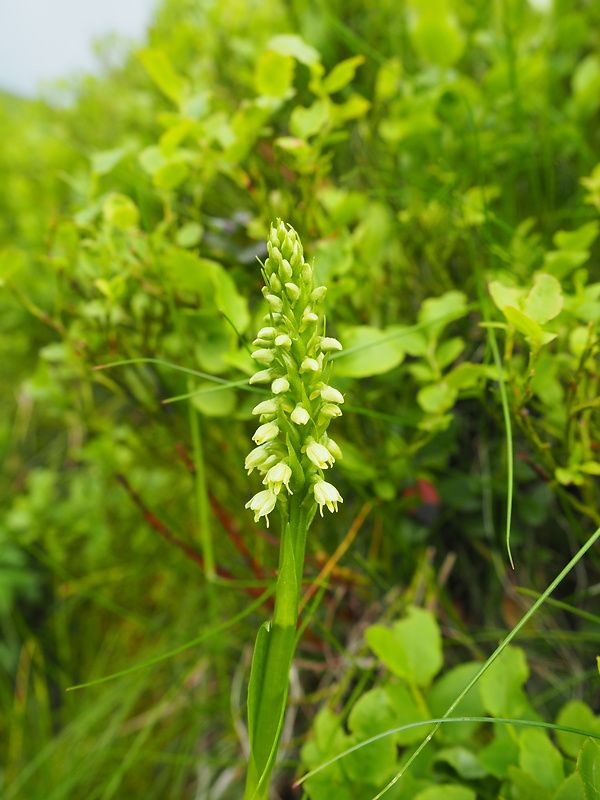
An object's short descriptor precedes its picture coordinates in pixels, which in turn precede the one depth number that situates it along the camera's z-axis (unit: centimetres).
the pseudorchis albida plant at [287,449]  10
